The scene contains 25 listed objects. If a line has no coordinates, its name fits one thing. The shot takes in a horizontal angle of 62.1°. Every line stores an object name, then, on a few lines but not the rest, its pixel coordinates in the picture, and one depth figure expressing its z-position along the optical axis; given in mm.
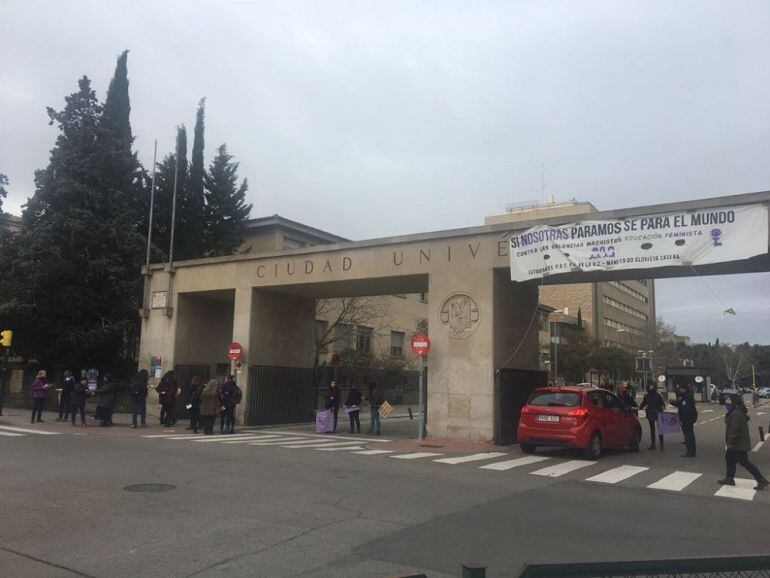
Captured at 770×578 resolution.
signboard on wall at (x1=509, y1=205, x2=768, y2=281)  14523
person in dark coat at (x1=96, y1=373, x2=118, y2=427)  20734
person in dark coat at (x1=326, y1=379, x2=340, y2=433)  21328
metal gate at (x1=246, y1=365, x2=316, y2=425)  23281
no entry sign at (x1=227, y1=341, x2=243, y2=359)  22828
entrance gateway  15531
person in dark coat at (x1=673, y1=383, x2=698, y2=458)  15406
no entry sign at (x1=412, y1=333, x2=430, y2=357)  18469
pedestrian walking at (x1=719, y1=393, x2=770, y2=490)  11109
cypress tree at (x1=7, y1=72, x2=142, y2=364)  28938
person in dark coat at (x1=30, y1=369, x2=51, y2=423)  21516
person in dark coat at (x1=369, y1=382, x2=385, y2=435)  20719
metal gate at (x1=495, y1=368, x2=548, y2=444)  17859
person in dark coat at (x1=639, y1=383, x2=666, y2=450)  17156
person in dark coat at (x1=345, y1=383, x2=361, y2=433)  20922
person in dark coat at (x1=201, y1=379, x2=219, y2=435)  19375
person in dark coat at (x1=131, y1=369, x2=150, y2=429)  20991
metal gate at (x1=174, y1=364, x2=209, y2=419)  25000
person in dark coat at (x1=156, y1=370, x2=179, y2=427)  21609
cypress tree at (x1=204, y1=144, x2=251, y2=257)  39062
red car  14359
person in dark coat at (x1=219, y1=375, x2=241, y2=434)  19797
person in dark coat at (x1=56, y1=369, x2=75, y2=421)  22031
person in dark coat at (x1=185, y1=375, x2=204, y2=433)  20281
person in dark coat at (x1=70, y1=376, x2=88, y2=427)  20766
